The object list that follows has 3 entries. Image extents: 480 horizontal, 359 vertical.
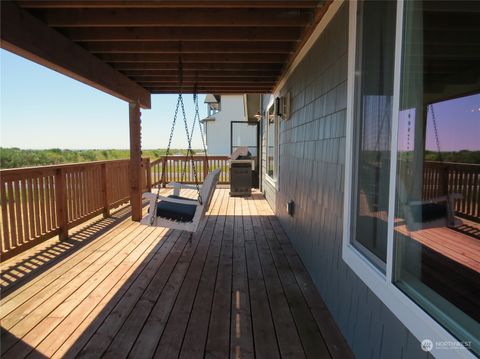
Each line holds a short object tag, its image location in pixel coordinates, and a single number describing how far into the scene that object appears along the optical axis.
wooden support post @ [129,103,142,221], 5.04
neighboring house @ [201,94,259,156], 18.75
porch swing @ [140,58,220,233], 3.54
